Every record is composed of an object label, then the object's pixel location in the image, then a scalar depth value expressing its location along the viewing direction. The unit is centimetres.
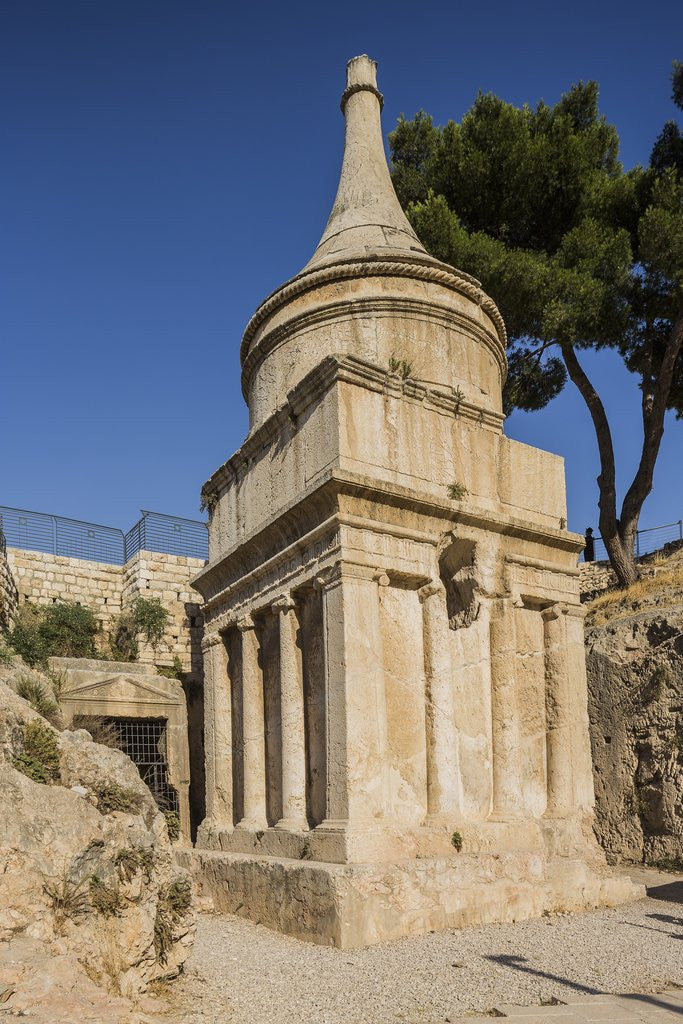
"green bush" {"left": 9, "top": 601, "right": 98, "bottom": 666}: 1502
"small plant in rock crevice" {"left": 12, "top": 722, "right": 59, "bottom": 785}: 543
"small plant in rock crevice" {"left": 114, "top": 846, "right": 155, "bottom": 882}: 494
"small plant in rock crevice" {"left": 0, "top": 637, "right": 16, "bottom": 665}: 1060
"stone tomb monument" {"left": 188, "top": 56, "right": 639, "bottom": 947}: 821
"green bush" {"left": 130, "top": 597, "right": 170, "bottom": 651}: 1675
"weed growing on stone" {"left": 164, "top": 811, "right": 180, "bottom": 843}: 1241
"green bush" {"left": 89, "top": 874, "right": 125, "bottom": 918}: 471
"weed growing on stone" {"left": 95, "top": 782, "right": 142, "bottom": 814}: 569
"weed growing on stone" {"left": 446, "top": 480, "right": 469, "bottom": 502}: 970
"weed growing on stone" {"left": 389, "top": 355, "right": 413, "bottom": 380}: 1015
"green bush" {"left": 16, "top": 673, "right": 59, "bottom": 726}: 891
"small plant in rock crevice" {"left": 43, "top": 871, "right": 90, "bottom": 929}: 460
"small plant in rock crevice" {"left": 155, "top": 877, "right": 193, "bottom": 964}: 516
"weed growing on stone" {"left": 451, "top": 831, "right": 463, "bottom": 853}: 861
